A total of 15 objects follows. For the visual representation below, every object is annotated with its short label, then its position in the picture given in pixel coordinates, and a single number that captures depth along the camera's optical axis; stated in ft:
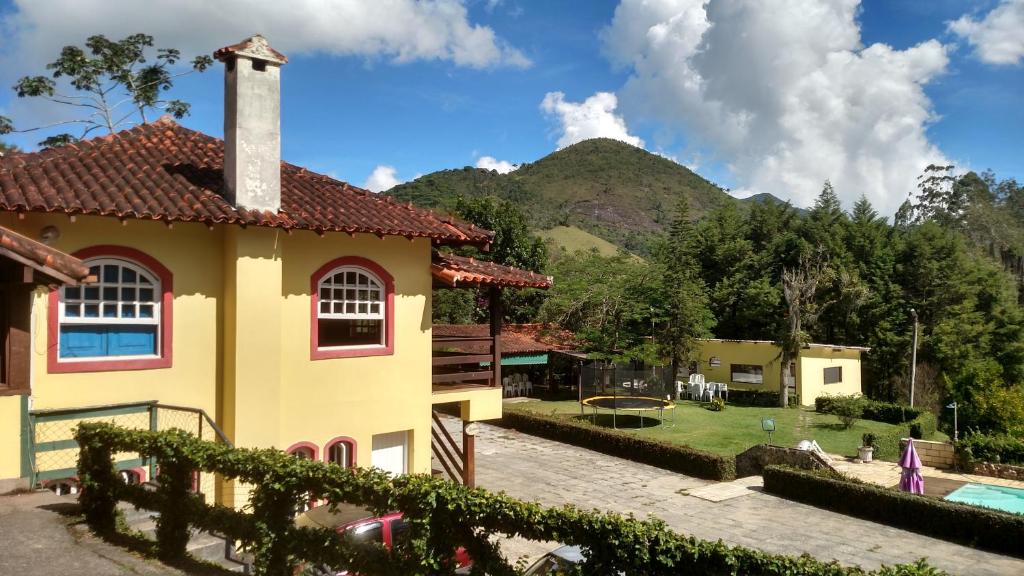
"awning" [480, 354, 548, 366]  117.08
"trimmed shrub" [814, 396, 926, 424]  114.73
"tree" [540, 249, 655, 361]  127.03
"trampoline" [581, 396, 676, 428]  98.37
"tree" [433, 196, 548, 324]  150.92
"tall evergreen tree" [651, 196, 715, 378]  127.75
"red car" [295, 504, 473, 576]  28.96
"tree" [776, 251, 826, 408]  122.52
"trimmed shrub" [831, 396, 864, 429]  106.83
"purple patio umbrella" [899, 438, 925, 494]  67.92
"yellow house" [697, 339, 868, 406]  128.16
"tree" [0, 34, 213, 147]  116.57
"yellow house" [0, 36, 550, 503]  34.19
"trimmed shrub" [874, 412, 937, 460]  90.84
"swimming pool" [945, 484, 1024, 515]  71.82
